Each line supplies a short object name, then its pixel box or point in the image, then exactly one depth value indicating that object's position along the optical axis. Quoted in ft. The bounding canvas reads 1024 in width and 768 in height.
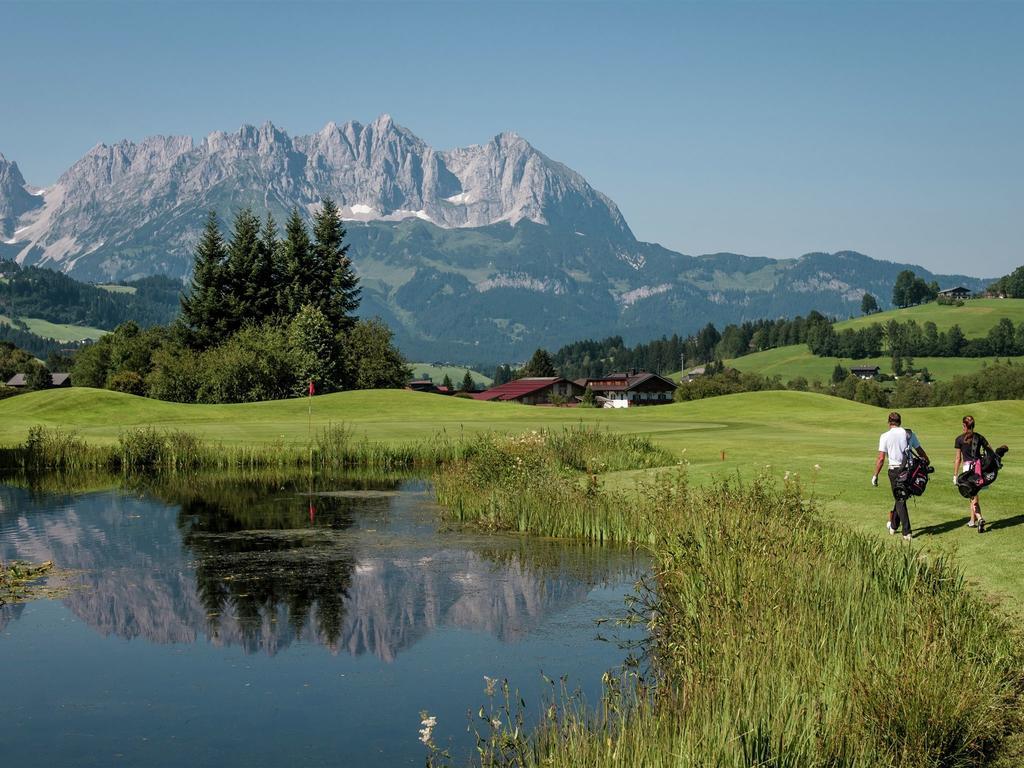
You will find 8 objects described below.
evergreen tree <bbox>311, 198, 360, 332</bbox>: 389.80
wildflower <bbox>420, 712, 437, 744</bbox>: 36.49
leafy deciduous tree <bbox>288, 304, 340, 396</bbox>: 339.57
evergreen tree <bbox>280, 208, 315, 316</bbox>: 377.91
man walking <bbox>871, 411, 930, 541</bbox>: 75.66
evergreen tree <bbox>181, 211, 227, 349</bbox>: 368.07
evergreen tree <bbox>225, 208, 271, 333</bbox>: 372.38
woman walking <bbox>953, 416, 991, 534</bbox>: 76.64
